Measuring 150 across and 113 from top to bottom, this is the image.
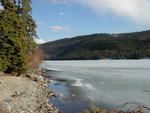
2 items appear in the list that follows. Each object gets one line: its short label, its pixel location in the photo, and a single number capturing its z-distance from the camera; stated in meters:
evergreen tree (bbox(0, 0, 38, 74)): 16.06
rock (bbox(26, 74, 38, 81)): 18.35
